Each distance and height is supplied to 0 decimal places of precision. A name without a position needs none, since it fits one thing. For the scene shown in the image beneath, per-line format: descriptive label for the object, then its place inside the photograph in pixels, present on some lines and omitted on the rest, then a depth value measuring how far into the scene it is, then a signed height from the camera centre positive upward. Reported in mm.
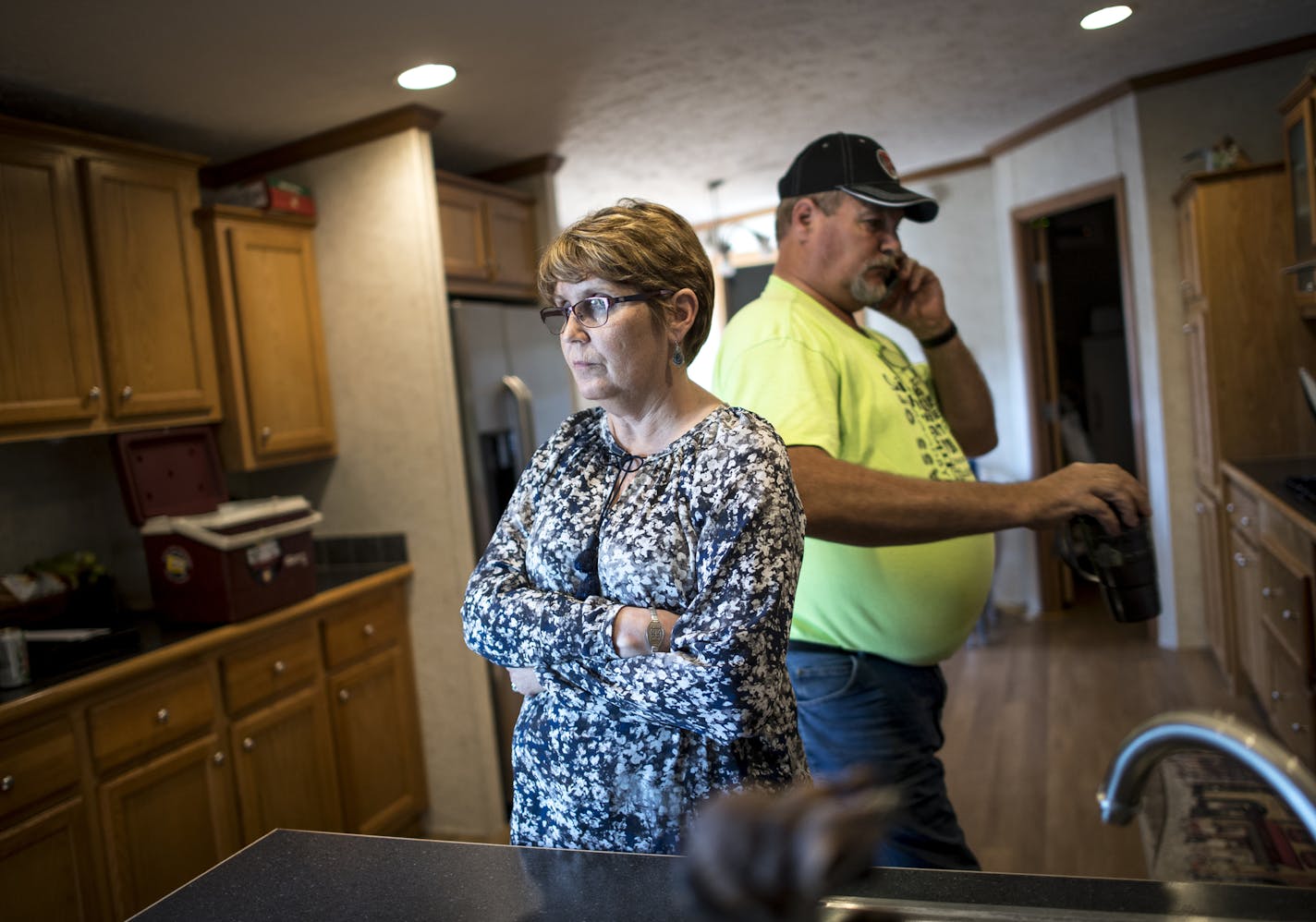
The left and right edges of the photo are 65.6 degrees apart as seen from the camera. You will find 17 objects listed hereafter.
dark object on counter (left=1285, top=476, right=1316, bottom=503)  2836 -377
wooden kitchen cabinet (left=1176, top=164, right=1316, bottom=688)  3783 +103
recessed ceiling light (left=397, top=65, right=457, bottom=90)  2980 +1084
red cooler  2807 -197
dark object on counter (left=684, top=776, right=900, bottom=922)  433 -192
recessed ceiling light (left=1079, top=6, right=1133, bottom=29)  3305 +1169
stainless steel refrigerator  3521 +118
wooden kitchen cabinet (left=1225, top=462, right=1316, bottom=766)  2768 -748
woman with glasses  1077 -175
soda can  2279 -383
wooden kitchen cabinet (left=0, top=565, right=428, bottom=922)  2268 -752
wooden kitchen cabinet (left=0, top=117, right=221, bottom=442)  2607 +518
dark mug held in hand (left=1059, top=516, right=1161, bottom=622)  1444 -272
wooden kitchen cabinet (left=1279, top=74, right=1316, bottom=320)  3129 +568
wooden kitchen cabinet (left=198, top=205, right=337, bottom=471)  3195 +398
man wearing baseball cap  1424 -147
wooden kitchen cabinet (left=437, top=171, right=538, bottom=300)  3631 +752
